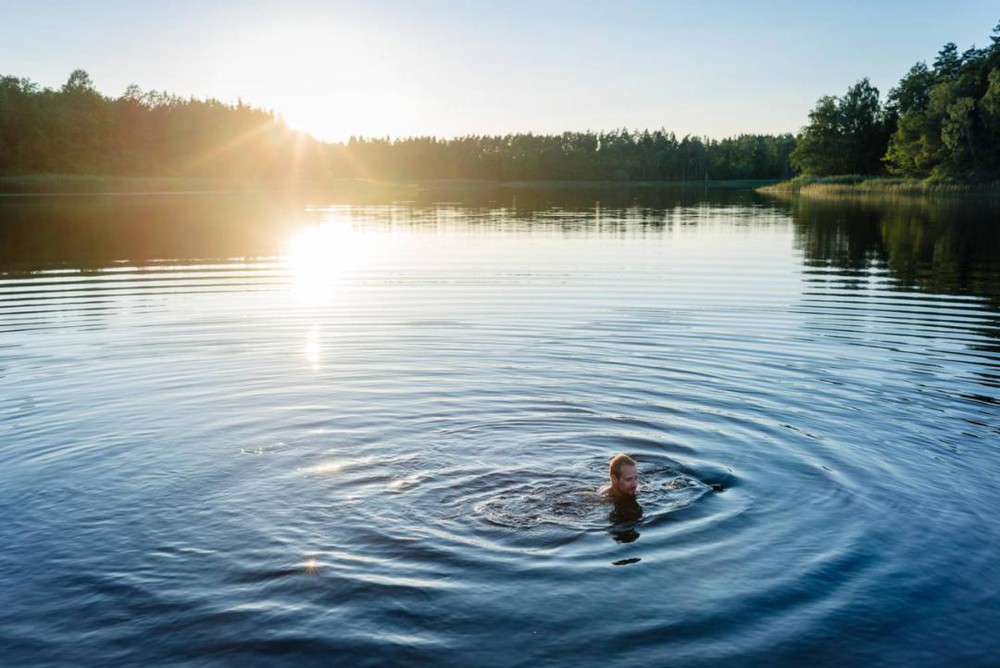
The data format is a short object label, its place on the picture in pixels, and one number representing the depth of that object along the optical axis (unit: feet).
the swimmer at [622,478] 34.47
